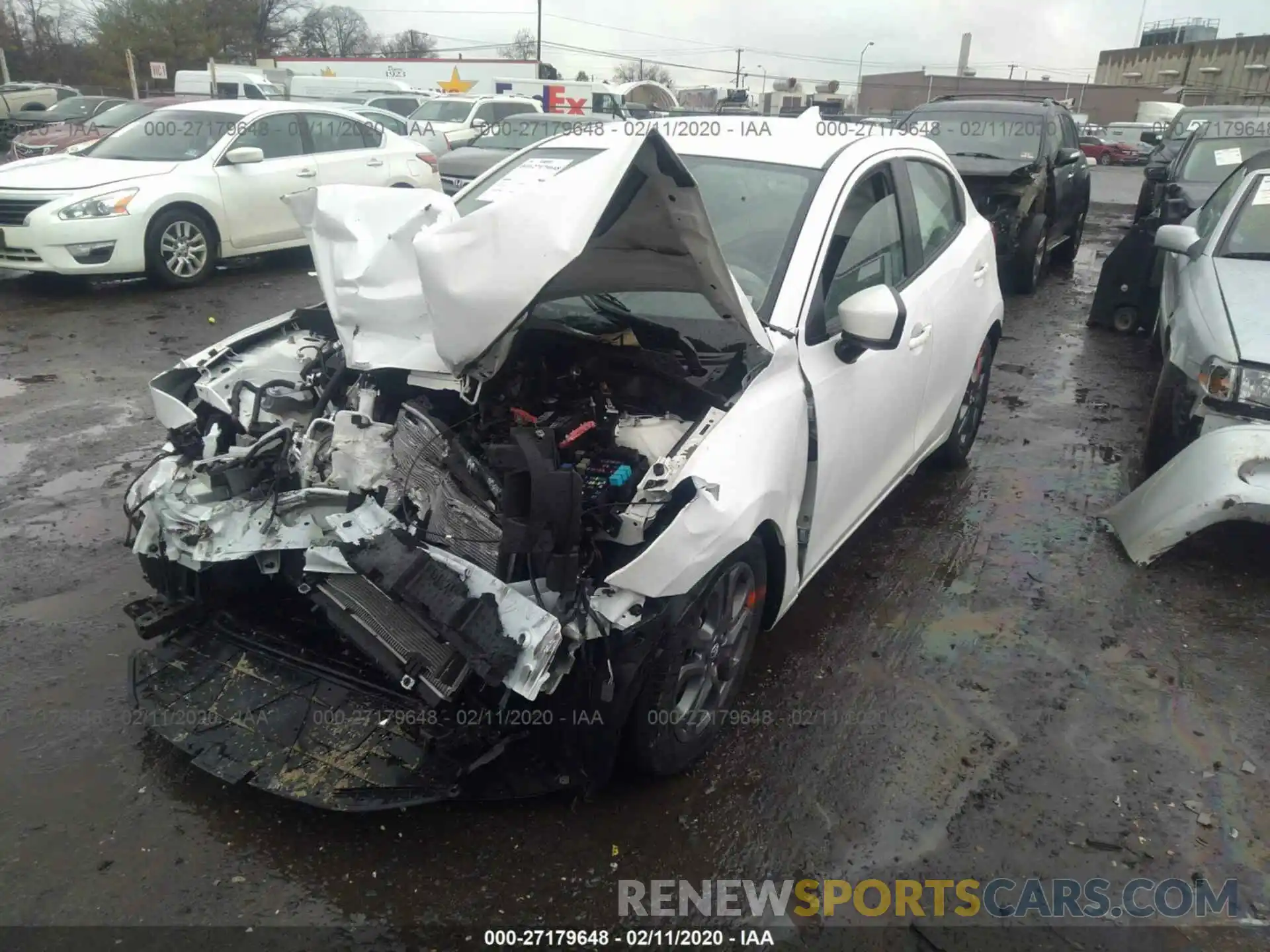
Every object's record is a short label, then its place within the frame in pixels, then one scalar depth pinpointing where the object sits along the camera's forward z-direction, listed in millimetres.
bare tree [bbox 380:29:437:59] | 70150
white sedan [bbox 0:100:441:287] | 7520
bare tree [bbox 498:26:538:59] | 71625
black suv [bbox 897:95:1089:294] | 8453
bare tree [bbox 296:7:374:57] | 61469
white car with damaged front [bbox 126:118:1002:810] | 2279
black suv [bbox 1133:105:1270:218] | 9688
